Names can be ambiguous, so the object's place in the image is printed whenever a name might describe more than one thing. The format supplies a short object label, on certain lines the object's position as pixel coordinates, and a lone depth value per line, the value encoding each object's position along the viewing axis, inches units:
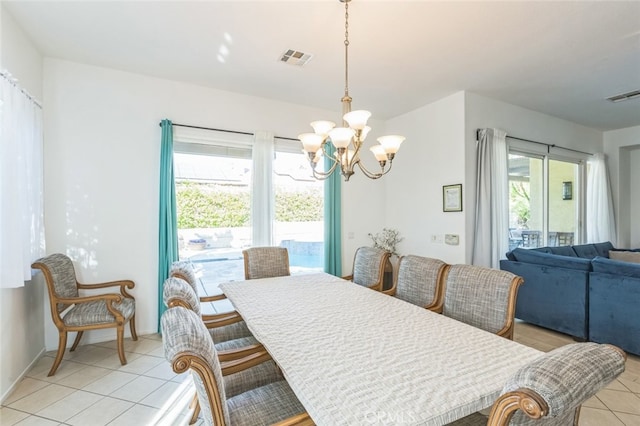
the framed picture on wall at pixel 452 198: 150.6
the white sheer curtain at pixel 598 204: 211.0
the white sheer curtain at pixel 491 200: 151.3
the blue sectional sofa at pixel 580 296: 111.8
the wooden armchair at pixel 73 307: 101.2
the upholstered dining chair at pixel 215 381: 40.6
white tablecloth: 39.8
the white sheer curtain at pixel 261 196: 151.1
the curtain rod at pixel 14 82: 82.6
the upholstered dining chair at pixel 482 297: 72.6
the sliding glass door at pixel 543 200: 183.0
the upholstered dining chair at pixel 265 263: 123.6
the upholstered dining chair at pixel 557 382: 30.4
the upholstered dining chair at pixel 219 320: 83.8
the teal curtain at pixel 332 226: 169.5
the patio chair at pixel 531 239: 187.8
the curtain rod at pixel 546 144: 153.0
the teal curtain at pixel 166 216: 130.0
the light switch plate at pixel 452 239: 152.0
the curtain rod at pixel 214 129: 137.3
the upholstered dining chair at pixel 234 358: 60.8
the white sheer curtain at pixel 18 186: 82.2
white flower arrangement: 183.2
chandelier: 77.3
